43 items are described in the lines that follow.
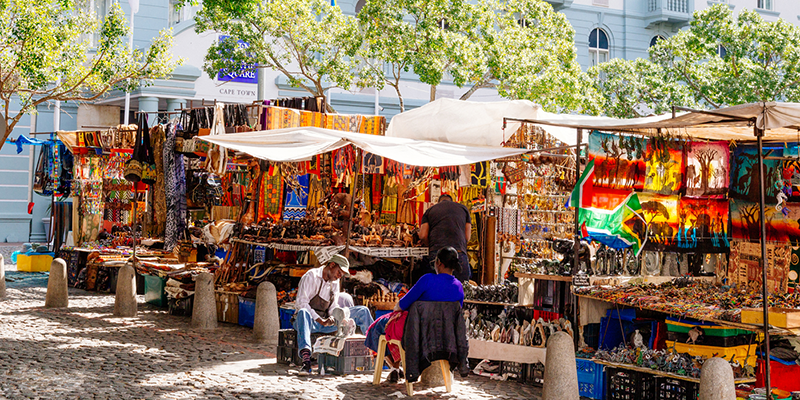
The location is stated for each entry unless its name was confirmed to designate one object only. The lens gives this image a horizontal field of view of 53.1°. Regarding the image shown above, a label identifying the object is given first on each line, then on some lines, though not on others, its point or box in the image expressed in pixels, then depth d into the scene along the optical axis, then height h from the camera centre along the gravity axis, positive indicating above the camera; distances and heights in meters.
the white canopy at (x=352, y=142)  9.12 +0.93
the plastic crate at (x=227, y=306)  11.57 -1.23
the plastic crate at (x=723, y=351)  6.84 -1.02
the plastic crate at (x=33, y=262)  18.08 -0.99
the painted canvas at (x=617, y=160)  7.67 +0.69
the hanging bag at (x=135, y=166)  13.70 +0.94
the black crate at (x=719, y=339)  6.85 -0.92
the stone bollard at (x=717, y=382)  5.88 -1.09
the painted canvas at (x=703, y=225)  8.22 +0.08
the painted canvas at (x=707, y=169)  8.05 +0.65
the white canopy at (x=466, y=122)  10.11 +1.44
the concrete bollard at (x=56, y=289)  12.50 -1.11
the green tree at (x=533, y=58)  19.84 +4.39
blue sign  20.08 +4.30
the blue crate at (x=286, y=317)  10.38 -1.22
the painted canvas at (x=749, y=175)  8.13 +0.61
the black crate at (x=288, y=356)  8.45 -1.41
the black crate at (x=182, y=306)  12.17 -1.29
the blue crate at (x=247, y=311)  11.13 -1.24
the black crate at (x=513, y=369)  8.02 -1.42
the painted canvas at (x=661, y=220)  7.97 +0.13
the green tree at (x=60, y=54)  15.17 +3.40
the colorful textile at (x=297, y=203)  12.13 +0.32
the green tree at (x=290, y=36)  18.81 +4.55
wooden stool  7.30 -1.31
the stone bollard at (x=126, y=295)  11.89 -1.11
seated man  8.37 -0.77
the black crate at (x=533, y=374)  7.86 -1.43
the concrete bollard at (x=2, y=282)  13.43 -1.10
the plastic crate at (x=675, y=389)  6.57 -1.31
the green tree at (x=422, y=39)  19.16 +4.52
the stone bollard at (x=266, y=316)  10.02 -1.17
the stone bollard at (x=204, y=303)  10.90 -1.10
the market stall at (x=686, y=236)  6.93 -0.03
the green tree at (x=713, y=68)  21.89 +4.78
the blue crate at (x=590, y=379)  7.38 -1.38
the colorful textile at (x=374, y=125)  12.27 +1.55
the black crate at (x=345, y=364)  8.17 -1.42
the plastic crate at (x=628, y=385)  6.94 -1.35
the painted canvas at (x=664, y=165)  7.88 +0.66
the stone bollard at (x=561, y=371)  6.68 -1.18
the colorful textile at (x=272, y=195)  12.29 +0.44
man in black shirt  10.20 +0.01
